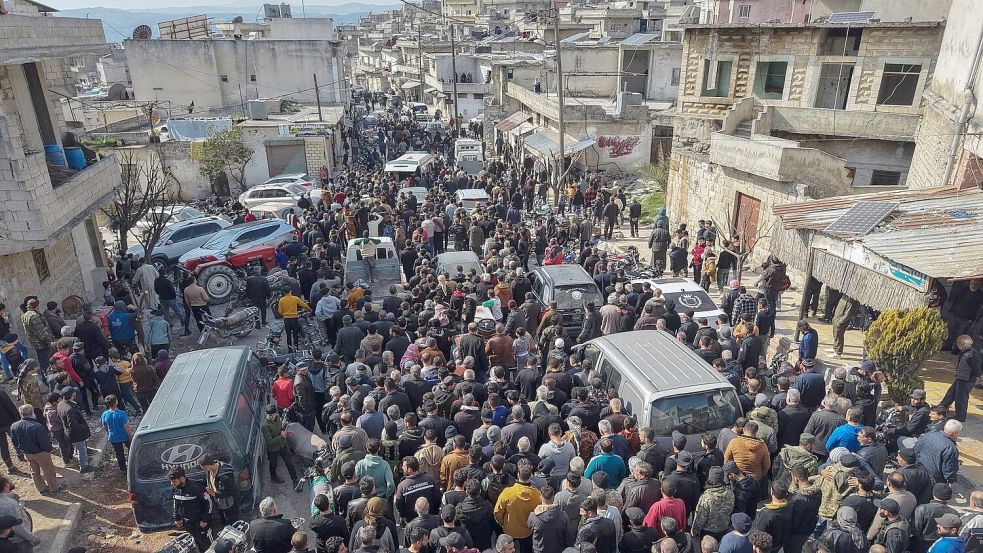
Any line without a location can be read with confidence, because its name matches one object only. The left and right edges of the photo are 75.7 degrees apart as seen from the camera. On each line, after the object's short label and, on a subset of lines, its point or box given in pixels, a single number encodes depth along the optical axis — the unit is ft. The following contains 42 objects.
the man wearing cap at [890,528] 18.15
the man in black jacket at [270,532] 19.74
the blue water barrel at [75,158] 48.26
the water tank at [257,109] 104.99
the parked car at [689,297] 37.68
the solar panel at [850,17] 64.85
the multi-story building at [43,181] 37.96
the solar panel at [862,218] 34.39
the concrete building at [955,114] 42.50
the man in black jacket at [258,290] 42.88
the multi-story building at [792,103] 57.82
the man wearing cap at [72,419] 27.17
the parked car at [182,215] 70.03
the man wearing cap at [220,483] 22.59
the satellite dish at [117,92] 139.33
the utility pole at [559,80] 58.82
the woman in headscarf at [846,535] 17.98
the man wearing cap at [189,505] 21.52
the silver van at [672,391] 23.91
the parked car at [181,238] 56.85
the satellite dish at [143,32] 128.44
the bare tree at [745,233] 51.40
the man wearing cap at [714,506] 20.11
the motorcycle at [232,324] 42.11
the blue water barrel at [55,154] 46.96
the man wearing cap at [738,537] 17.98
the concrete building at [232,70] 122.83
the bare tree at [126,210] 54.19
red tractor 47.62
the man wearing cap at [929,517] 18.69
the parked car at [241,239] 51.16
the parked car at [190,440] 22.88
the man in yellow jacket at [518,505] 20.27
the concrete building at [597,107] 85.71
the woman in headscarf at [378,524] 19.61
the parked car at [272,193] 77.05
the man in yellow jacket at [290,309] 38.99
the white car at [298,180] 83.25
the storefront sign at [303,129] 95.30
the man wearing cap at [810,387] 26.76
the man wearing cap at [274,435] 26.63
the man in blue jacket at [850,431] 22.65
